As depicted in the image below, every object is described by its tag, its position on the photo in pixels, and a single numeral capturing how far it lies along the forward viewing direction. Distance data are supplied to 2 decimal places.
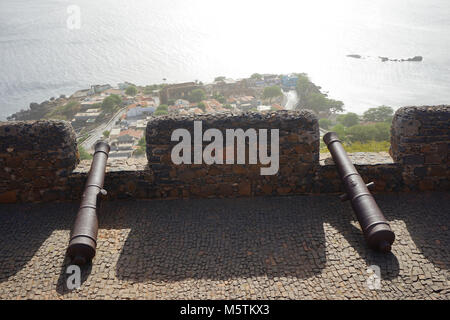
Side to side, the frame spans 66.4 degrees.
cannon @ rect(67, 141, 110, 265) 4.30
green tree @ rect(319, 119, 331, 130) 31.28
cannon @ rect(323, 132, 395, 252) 4.30
